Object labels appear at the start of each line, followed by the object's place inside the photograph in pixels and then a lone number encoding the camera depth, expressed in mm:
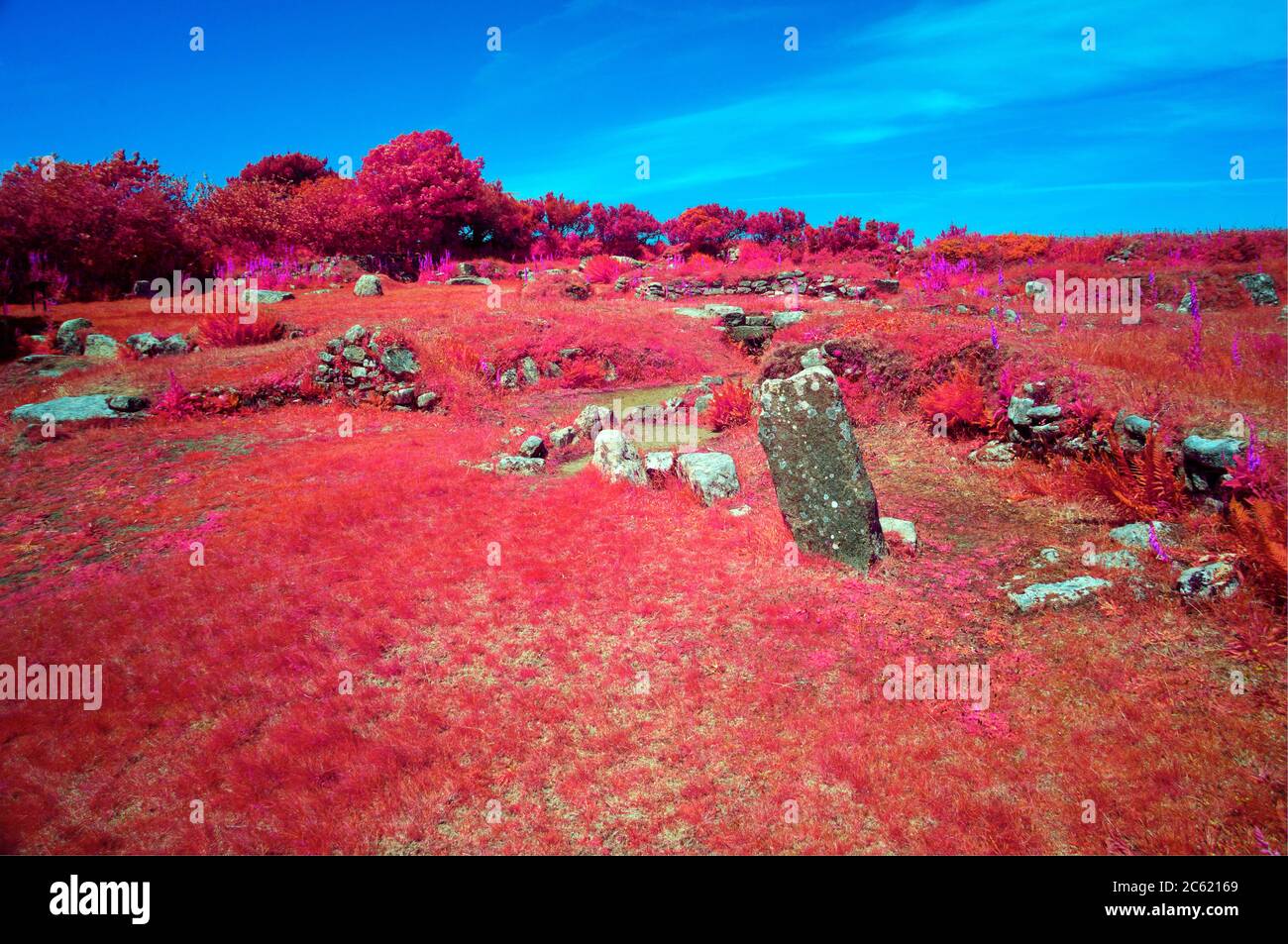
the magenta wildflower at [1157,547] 6344
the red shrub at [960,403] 11219
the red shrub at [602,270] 34312
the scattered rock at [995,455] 10195
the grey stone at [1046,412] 9711
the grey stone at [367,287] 26859
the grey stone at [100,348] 17062
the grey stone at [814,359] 14305
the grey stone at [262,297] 22320
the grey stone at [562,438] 12922
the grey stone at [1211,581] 5594
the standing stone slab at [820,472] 7441
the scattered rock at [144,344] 17125
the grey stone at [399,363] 16156
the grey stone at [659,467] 10578
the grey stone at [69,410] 12680
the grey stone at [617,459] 10453
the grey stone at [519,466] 11477
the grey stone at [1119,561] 6512
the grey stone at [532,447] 12125
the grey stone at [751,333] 21266
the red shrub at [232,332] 17922
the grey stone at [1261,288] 19031
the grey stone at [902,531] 7707
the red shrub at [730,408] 13883
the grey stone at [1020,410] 10156
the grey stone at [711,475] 9875
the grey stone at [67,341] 17234
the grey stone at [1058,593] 6145
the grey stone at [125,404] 13180
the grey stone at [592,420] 13383
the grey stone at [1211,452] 6785
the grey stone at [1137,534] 6881
